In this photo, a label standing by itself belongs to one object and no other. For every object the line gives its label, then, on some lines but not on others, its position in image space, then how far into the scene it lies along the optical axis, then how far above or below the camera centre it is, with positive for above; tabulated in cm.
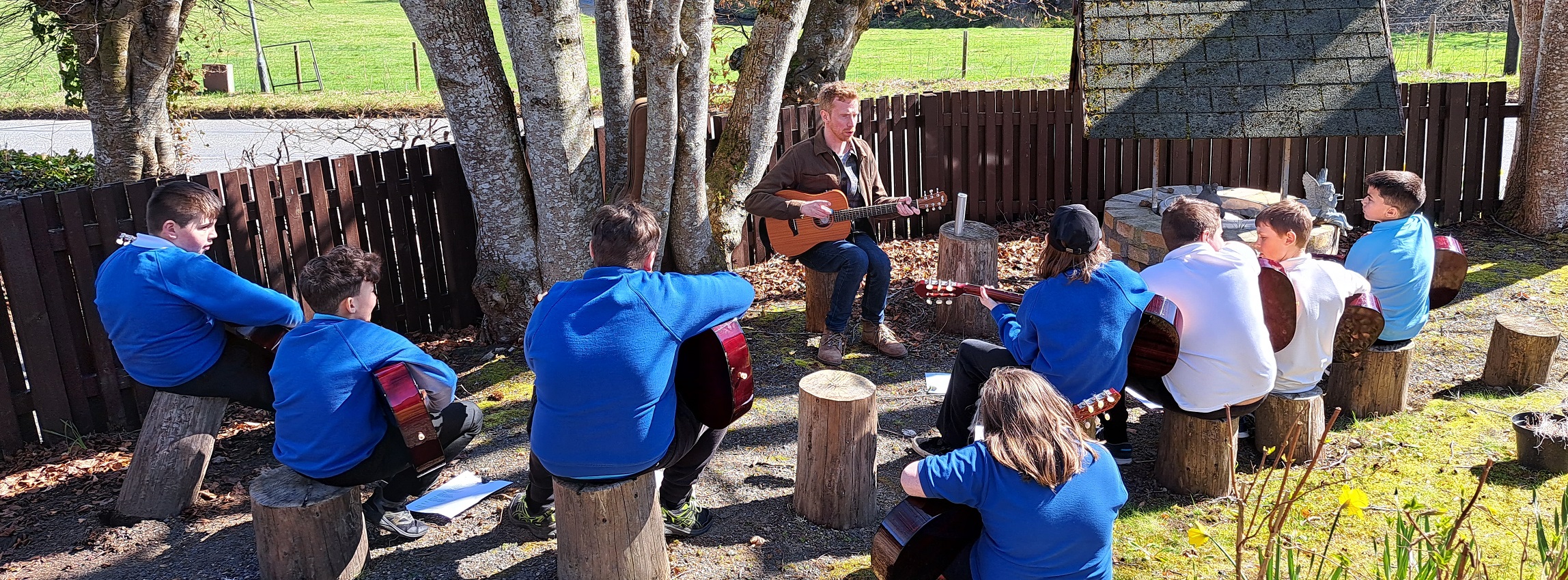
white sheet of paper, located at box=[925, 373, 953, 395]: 575 -177
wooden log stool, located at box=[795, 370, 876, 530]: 450 -165
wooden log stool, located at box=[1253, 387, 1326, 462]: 502 -184
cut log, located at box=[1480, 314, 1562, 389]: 594 -190
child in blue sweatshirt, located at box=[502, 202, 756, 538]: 376 -95
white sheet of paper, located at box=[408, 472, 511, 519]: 482 -185
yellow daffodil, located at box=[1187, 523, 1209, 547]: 250 -116
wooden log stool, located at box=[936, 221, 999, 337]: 699 -143
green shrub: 1202 -65
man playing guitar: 663 -89
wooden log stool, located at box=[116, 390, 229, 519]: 481 -155
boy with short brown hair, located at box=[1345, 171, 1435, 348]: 546 -121
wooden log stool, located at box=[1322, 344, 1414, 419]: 564 -190
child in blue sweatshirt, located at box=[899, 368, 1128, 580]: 323 -133
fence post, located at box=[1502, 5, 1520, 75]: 1942 -97
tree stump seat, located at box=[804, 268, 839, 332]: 704 -154
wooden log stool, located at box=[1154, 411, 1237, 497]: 482 -190
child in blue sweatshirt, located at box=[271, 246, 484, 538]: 406 -106
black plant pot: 497 -204
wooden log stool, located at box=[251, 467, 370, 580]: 403 -160
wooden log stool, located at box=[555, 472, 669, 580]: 396 -166
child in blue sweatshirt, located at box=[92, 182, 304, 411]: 467 -85
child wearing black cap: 432 -109
